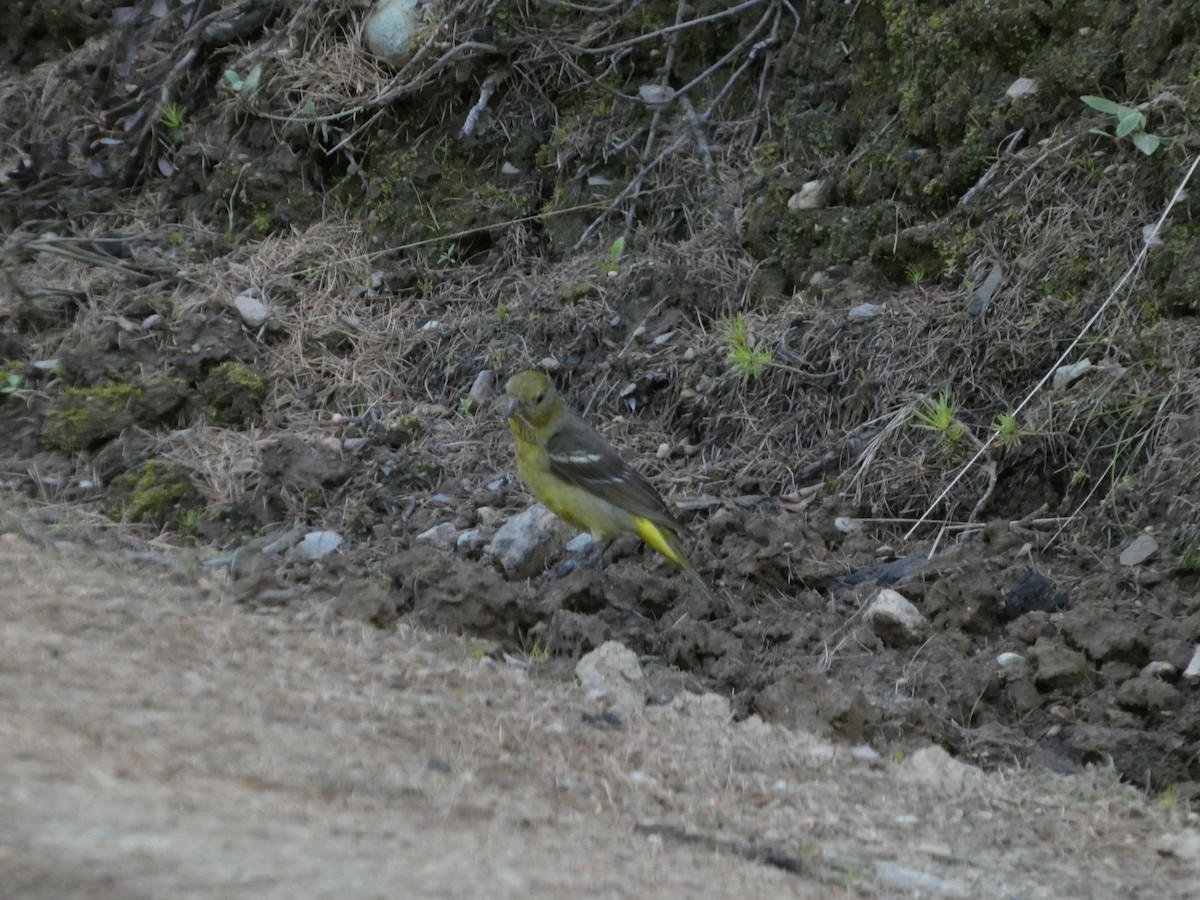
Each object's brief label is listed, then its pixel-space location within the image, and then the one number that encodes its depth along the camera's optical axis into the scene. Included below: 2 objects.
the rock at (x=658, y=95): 16.27
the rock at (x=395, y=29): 16.92
